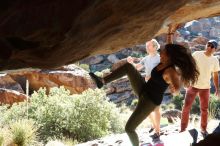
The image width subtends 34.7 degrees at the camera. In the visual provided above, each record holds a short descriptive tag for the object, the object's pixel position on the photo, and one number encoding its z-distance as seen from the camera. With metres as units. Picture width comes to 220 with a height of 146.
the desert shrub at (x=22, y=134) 9.59
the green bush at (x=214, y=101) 21.17
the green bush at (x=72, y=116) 11.84
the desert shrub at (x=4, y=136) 9.12
